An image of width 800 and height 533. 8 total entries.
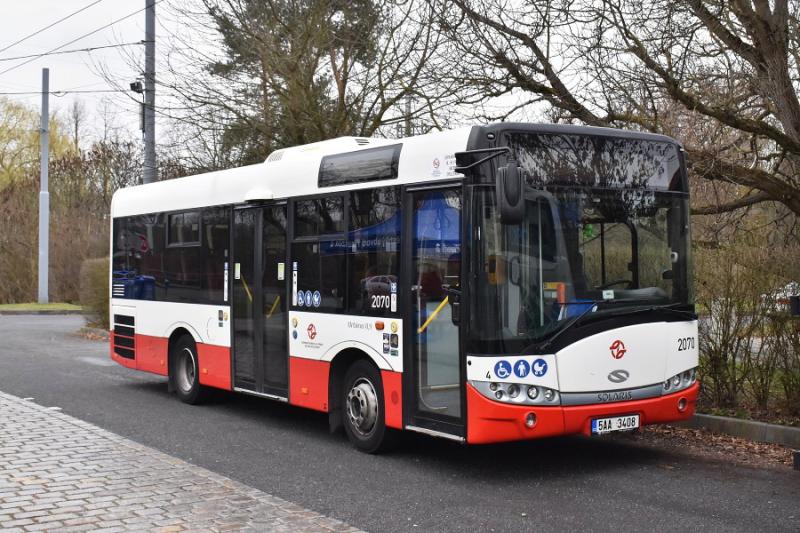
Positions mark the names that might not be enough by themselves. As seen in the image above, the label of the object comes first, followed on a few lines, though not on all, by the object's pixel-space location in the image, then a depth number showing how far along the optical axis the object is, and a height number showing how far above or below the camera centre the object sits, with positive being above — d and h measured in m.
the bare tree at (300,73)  18.55 +4.10
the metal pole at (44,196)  34.53 +3.23
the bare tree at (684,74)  10.38 +2.41
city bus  7.91 +0.00
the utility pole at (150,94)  19.80 +3.87
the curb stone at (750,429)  9.25 -1.44
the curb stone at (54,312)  34.47 -0.85
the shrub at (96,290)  23.69 -0.06
